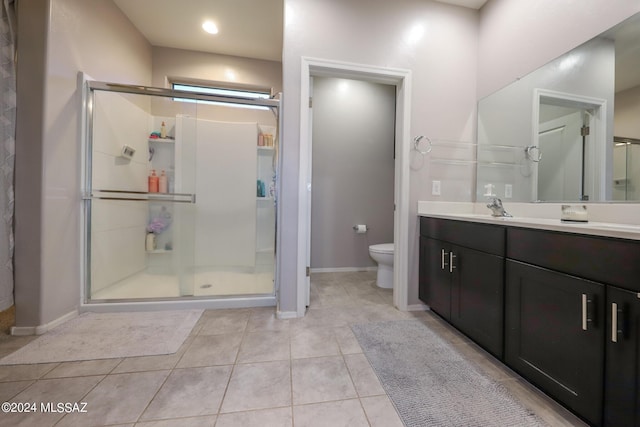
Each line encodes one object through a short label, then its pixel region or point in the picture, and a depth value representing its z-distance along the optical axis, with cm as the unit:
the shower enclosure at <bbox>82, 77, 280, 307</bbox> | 202
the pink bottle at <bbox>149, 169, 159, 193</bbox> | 221
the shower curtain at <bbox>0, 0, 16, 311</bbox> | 146
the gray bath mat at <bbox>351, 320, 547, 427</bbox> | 98
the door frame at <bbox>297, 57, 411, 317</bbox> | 183
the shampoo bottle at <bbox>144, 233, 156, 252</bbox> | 237
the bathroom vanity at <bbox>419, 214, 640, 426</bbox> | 79
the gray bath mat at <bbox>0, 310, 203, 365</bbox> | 135
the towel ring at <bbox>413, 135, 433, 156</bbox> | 196
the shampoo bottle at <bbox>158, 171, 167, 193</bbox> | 222
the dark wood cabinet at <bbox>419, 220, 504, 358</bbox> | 129
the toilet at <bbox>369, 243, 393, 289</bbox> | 244
